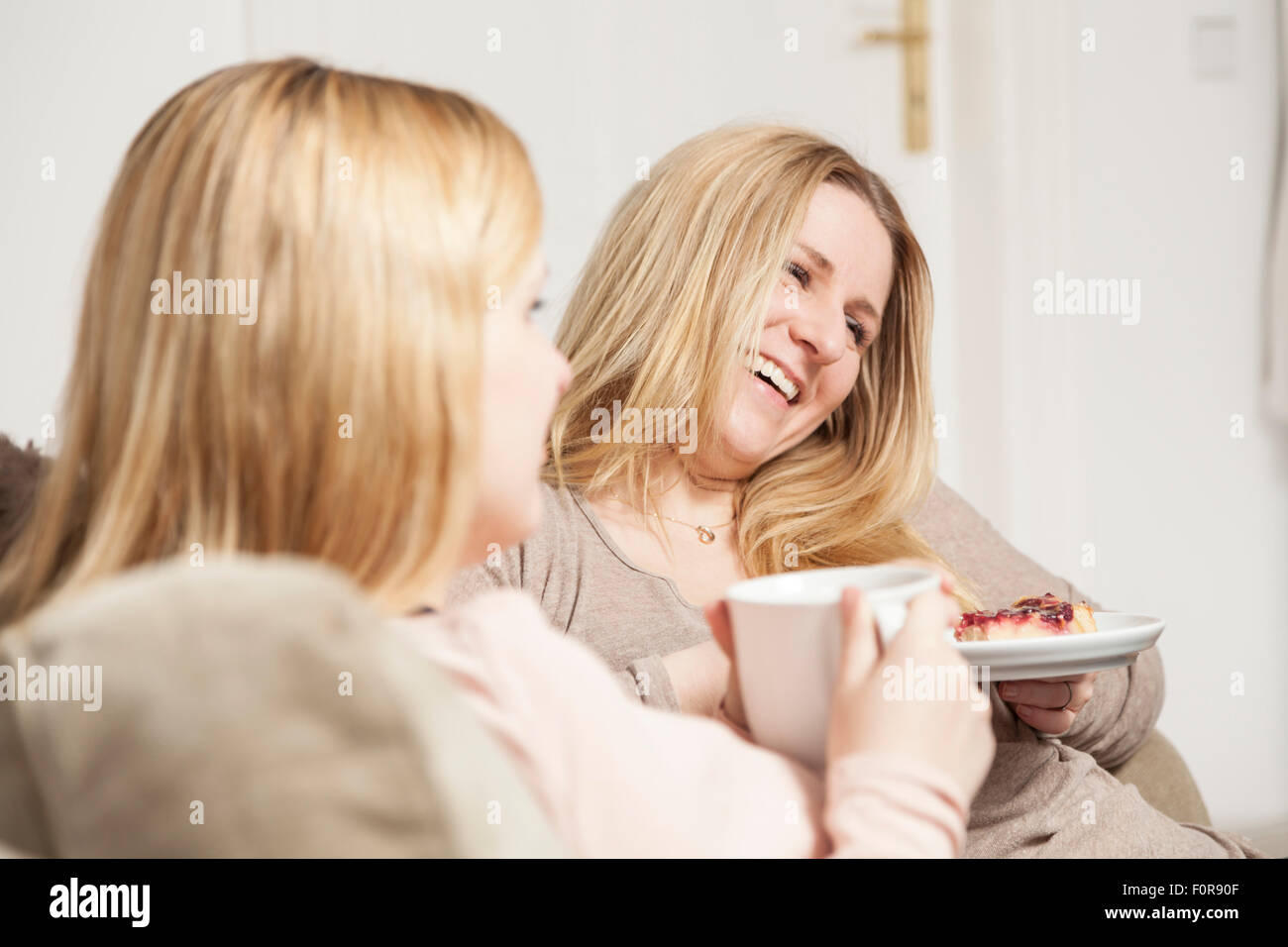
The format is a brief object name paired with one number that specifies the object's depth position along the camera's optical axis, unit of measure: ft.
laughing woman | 4.16
